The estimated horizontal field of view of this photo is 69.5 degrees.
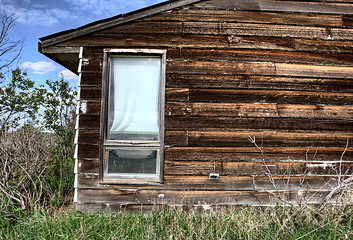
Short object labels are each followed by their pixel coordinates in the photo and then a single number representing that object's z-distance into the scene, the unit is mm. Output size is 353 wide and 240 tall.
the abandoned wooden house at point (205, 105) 4035
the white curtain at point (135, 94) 4094
